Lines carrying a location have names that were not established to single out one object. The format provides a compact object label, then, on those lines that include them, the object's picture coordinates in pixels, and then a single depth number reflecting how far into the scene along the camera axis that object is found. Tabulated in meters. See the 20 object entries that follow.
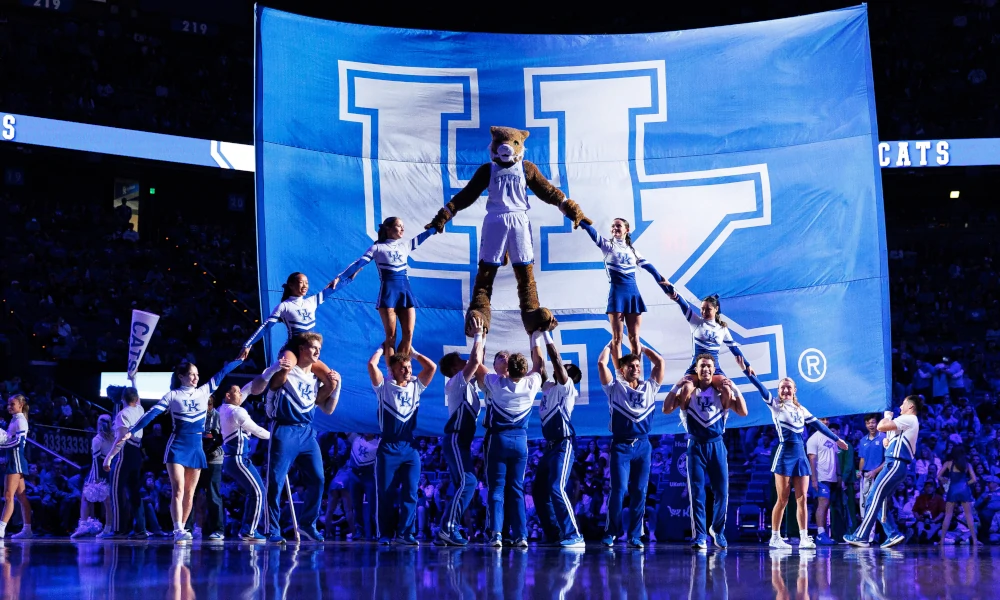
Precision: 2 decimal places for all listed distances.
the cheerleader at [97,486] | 13.92
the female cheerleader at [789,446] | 11.50
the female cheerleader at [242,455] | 10.54
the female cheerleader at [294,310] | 10.91
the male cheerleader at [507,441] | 9.56
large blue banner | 13.41
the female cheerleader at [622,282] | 11.56
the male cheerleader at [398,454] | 9.96
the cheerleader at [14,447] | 13.12
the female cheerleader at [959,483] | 14.12
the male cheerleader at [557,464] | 9.82
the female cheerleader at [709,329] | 11.23
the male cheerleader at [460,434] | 10.09
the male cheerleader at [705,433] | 9.90
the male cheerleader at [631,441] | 10.00
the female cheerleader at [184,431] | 10.32
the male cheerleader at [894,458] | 11.91
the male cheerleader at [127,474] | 12.56
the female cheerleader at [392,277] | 11.49
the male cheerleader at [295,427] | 9.73
